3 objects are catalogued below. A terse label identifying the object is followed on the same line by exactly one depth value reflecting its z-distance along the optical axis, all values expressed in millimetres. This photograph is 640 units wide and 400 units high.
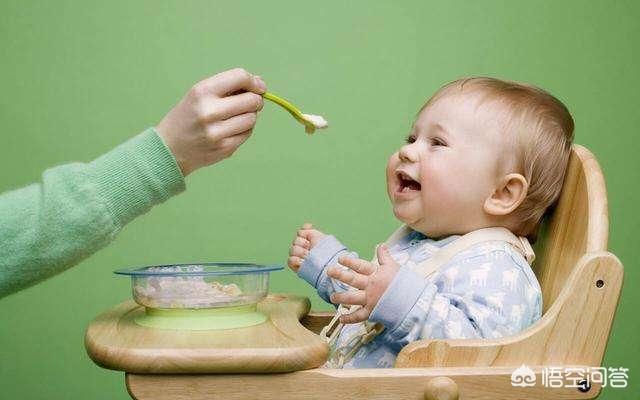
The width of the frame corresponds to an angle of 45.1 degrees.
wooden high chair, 687
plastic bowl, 796
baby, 792
